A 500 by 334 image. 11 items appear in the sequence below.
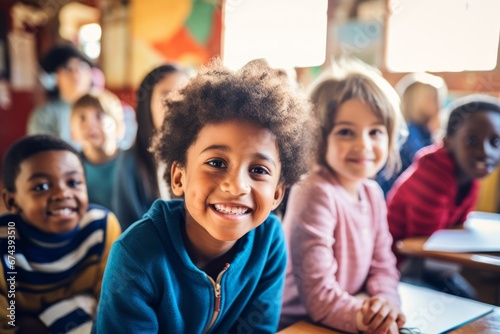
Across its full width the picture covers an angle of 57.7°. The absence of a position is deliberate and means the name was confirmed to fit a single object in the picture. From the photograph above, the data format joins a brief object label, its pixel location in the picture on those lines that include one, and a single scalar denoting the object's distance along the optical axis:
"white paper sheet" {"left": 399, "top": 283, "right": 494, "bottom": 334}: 1.00
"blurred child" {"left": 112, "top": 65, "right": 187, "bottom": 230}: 1.05
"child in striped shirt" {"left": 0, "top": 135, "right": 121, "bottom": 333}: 0.87
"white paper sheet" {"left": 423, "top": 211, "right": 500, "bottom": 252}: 1.48
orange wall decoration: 3.17
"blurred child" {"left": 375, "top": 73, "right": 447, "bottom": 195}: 1.98
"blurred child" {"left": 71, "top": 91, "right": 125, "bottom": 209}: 1.14
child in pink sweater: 0.98
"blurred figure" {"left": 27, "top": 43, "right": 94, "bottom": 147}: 2.12
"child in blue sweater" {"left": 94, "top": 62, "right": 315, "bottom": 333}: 0.76
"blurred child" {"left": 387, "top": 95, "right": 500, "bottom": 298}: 1.40
